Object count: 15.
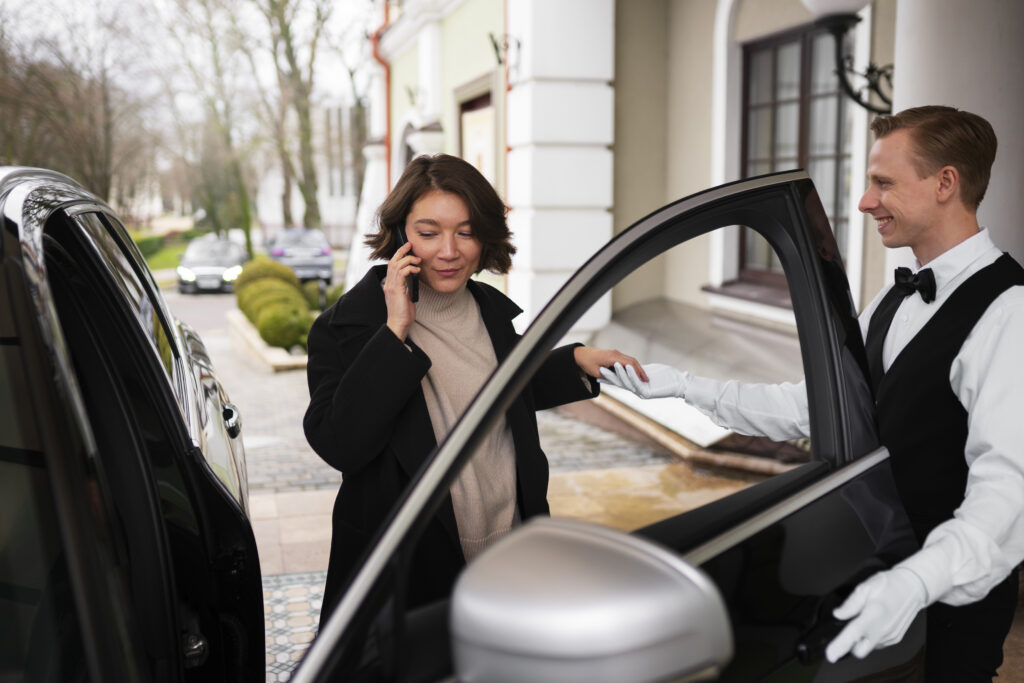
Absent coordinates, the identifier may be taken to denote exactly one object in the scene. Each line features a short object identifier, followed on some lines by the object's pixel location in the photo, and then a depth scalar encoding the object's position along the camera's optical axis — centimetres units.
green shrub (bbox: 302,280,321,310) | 1526
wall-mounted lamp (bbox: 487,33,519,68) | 807
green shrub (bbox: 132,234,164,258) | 3764
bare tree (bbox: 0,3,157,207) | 1727
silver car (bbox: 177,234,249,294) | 2322
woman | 181
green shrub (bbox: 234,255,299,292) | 1452
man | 147
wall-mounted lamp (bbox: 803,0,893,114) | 480
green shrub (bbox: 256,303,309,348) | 1148
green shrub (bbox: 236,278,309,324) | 1266
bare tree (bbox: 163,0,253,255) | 2927
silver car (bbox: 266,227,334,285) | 2575
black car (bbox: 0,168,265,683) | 133
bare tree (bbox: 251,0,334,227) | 2689
